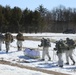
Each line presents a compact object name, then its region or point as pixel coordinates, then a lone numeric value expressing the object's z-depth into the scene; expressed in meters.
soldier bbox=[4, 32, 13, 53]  30.65
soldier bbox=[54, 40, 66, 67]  22.92
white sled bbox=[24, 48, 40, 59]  27.12
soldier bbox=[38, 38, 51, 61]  25.56
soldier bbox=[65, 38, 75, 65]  23.39
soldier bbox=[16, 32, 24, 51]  31.78
